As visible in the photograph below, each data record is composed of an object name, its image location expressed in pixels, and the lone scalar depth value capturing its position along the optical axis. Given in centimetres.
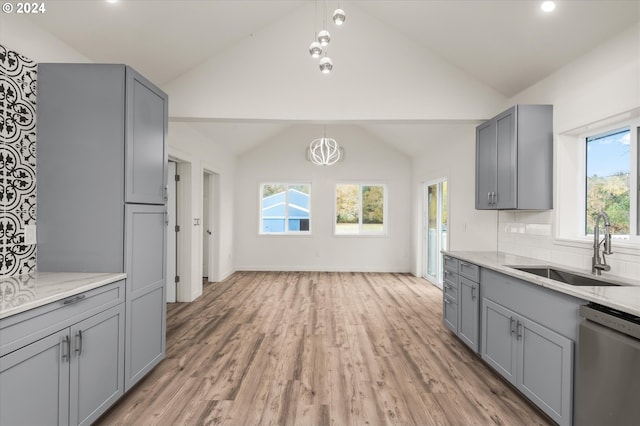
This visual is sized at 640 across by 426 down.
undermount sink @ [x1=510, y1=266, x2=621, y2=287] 233
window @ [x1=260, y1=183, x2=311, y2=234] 754
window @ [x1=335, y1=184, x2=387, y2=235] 748
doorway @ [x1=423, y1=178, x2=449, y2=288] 576
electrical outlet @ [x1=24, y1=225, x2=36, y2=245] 215
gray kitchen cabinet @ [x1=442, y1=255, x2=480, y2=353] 294
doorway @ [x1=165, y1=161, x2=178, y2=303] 473
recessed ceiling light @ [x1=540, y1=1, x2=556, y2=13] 246
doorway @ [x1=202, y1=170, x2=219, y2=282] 615
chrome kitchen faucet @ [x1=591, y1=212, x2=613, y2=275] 223
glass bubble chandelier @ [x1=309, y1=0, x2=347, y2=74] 216
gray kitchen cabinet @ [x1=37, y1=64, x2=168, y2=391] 220
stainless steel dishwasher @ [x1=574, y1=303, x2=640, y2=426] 148
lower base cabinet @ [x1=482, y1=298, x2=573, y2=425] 189
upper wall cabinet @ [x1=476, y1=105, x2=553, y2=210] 298
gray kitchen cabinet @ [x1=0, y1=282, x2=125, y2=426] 147
